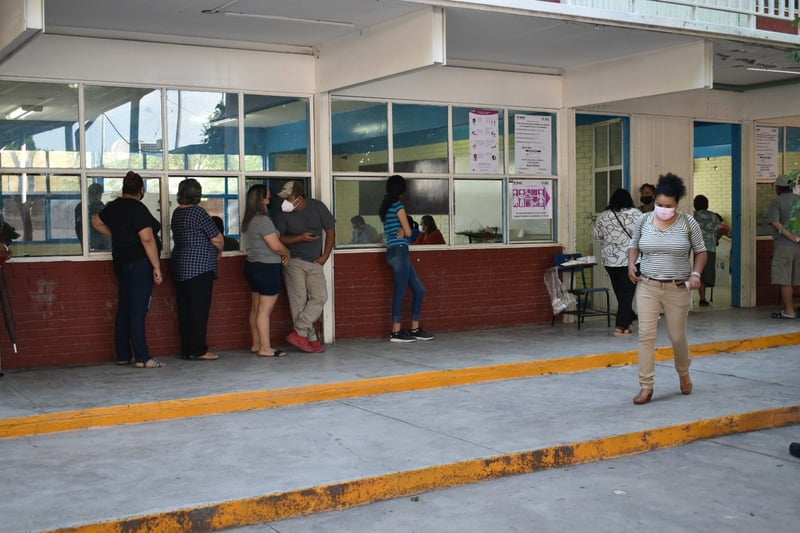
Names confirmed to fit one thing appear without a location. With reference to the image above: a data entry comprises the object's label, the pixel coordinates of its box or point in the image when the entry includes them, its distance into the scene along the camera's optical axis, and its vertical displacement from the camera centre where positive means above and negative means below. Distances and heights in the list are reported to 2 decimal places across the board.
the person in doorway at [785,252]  13.56 -0.51
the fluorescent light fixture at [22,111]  9.59 +1.13
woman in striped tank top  11.12 -0.31
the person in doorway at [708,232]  15.09 -0.23
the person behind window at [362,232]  11.68 -0.14
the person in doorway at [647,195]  13.42 +0.32
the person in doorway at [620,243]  11.70 -0.30
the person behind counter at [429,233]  12.19 -0.17
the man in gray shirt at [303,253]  10.58 -0.36
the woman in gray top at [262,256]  10.21 -0.37
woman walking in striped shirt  7.97 -0.41
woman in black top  9.50 -0.28
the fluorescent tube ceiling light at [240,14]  9.25 +2.05
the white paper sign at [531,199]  12.88 +0.27
